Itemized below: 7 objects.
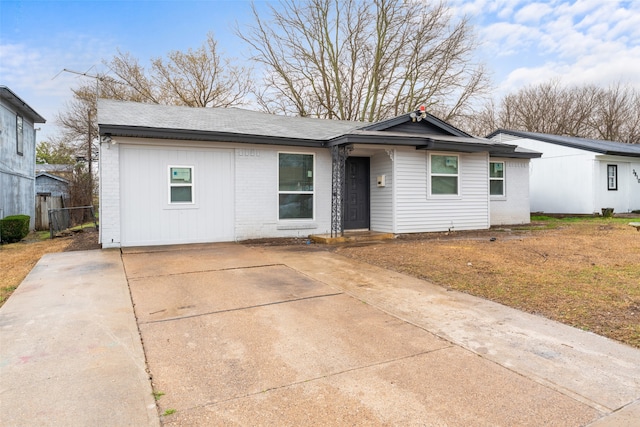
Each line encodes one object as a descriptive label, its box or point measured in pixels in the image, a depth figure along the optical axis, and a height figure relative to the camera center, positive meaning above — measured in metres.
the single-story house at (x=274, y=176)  8.35 +0.84
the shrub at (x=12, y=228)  10.91 -0.51
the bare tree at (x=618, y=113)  31.17 +7.63
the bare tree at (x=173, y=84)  22.80 +7.89
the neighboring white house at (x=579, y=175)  16.22 +1.38
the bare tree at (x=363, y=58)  21.44 +8.83
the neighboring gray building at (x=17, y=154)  12.98 +2.22
